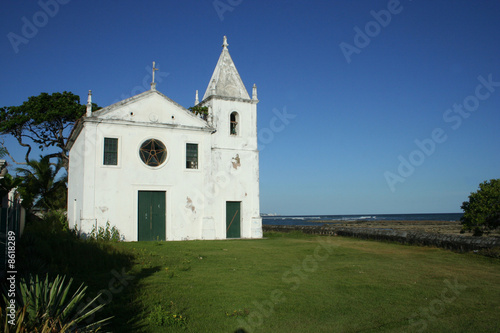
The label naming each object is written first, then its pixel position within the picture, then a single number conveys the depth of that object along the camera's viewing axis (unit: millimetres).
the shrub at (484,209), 16875
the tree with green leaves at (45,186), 28922
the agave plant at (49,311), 4473
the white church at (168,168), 18859
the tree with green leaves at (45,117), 32594
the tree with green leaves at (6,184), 12027
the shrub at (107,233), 17672
